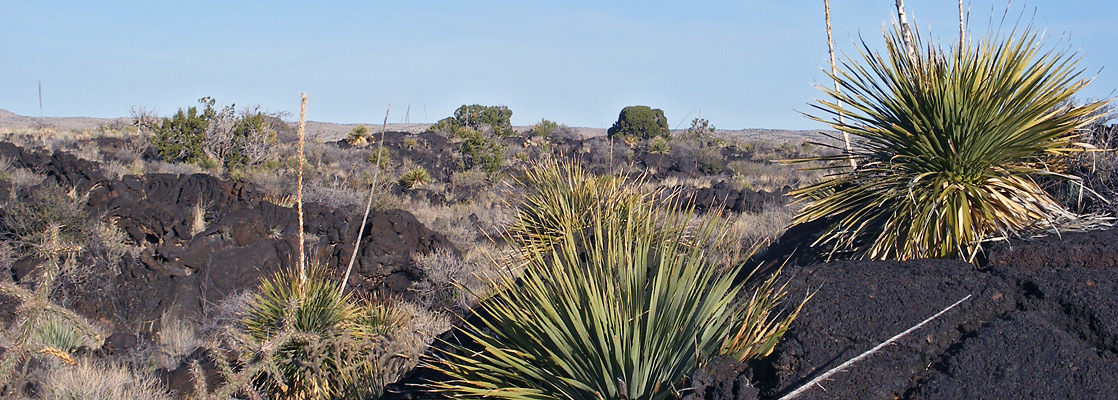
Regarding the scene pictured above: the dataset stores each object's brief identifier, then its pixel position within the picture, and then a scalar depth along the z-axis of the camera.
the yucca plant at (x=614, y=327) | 3.55
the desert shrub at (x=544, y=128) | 42.53
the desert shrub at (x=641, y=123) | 41.75
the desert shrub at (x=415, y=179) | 21.69
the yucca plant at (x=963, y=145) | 5.19
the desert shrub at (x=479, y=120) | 39.54
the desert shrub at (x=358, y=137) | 32.41
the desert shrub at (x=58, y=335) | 7.27
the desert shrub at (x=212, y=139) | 21.78
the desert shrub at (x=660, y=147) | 31.84
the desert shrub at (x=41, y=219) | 10.98
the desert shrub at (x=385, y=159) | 23.80
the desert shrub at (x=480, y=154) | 24.28
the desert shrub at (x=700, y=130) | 38.41
